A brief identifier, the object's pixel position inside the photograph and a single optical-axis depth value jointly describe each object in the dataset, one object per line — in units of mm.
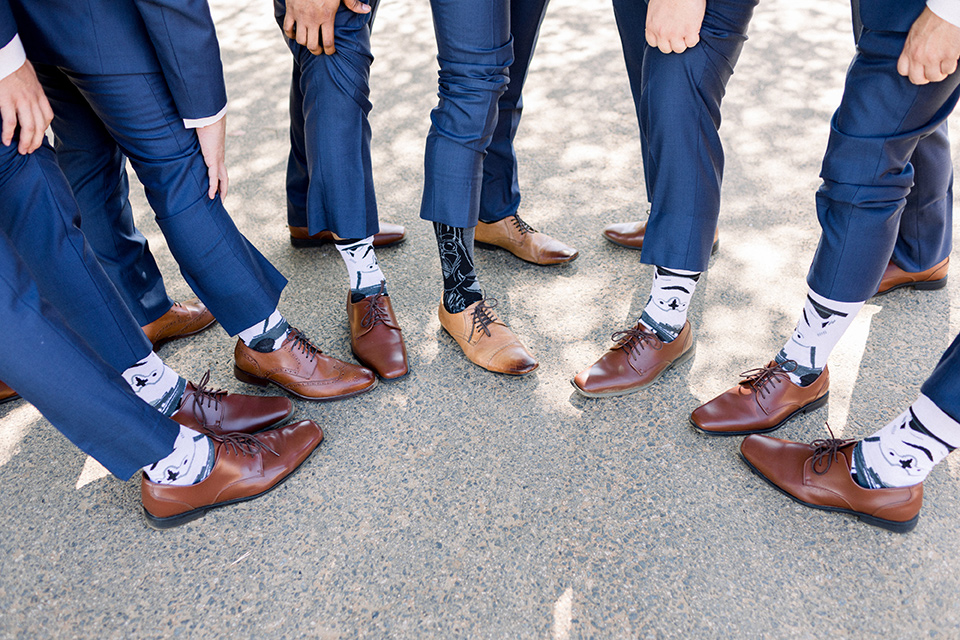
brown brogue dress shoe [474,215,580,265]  2258
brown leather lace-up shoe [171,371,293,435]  1663
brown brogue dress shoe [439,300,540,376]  1863
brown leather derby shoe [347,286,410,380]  1888
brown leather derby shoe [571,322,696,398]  1792
